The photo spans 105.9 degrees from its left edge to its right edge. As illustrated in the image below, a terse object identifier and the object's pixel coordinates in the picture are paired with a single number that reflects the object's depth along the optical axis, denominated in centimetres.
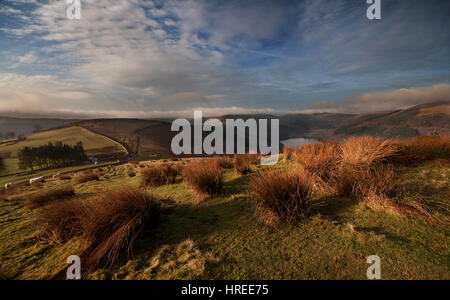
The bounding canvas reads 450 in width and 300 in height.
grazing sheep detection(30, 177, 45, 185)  1310
